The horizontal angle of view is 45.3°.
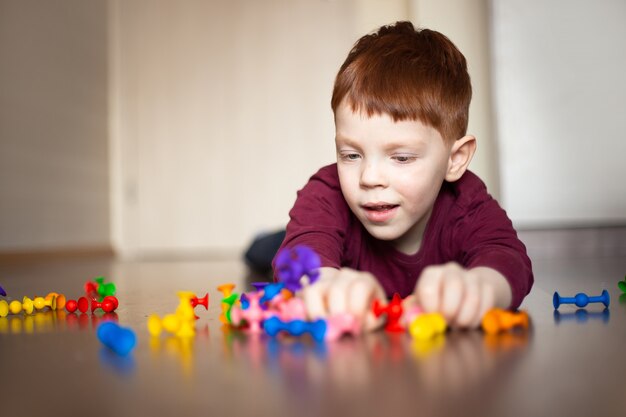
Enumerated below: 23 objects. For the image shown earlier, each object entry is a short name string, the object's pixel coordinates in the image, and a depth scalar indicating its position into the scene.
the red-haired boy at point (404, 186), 1.04
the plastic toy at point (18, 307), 1.16
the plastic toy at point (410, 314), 0.85
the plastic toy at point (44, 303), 1.21
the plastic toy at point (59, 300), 1.22
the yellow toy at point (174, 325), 0.88
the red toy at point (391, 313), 0.86
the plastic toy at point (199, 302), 1.12
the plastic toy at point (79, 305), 1.14
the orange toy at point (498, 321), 0.83
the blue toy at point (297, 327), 0.81
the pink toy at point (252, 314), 0.91
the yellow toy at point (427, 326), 0.81
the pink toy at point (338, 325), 0.81
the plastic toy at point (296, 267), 0.86
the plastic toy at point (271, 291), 0.90
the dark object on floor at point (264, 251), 2.21
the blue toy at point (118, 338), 0.77
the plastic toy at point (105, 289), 1.33
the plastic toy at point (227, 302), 0.97
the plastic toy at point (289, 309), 0.86
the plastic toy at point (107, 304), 1.16
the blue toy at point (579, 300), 1.08
